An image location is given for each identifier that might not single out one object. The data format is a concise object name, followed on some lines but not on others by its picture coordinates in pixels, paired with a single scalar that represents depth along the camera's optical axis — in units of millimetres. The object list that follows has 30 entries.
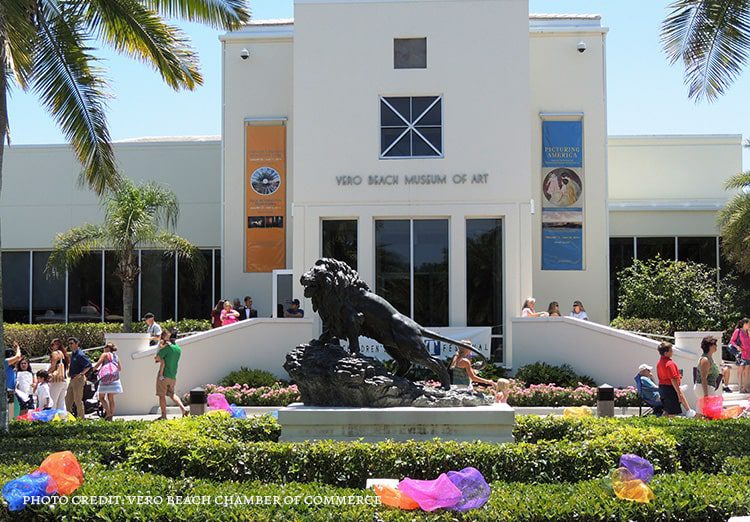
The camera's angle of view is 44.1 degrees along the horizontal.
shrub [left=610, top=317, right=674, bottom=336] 24141
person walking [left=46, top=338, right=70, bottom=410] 17438
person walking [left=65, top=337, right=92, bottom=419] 17016
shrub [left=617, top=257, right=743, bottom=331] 24828
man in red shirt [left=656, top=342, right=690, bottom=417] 14531
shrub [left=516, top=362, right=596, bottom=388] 20766
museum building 23359
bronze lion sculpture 11773
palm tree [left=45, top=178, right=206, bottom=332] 26719
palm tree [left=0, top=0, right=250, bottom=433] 13375
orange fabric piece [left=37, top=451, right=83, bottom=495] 7859
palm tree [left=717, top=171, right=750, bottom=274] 24703
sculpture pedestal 11180
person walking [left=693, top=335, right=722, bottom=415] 14648
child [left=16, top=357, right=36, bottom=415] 17062
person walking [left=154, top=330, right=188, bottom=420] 17094
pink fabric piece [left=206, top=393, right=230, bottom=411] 15320
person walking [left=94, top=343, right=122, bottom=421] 17172
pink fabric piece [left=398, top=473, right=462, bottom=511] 7340
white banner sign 21905
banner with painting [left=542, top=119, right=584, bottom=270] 26984
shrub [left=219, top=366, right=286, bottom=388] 20953
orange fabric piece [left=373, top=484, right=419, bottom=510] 7441
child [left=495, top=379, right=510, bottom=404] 15249
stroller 18328
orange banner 27969
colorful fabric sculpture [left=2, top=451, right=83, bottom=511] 7637
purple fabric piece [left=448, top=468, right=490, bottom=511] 7406
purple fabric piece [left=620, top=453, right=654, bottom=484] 7992
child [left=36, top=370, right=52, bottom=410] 17062
